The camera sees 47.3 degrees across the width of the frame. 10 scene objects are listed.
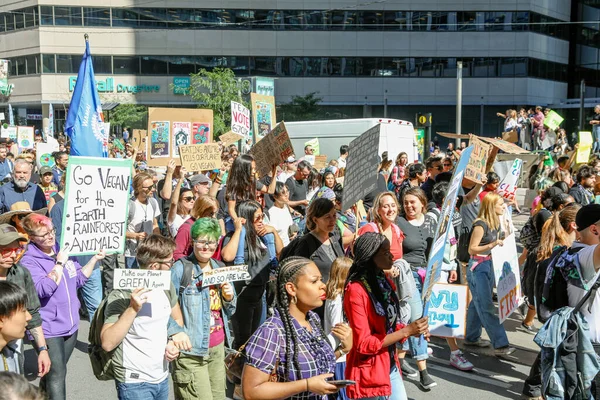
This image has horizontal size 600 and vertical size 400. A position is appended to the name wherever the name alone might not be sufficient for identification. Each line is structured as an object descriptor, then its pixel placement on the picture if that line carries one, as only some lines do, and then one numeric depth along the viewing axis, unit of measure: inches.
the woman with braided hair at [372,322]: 170.1
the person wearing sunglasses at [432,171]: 391.2
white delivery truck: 692.1
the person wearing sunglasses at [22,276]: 178.9
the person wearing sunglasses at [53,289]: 200.2
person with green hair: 193.8
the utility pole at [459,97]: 775.7
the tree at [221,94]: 1582.2
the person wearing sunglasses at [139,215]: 331.9
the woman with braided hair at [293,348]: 131.3
